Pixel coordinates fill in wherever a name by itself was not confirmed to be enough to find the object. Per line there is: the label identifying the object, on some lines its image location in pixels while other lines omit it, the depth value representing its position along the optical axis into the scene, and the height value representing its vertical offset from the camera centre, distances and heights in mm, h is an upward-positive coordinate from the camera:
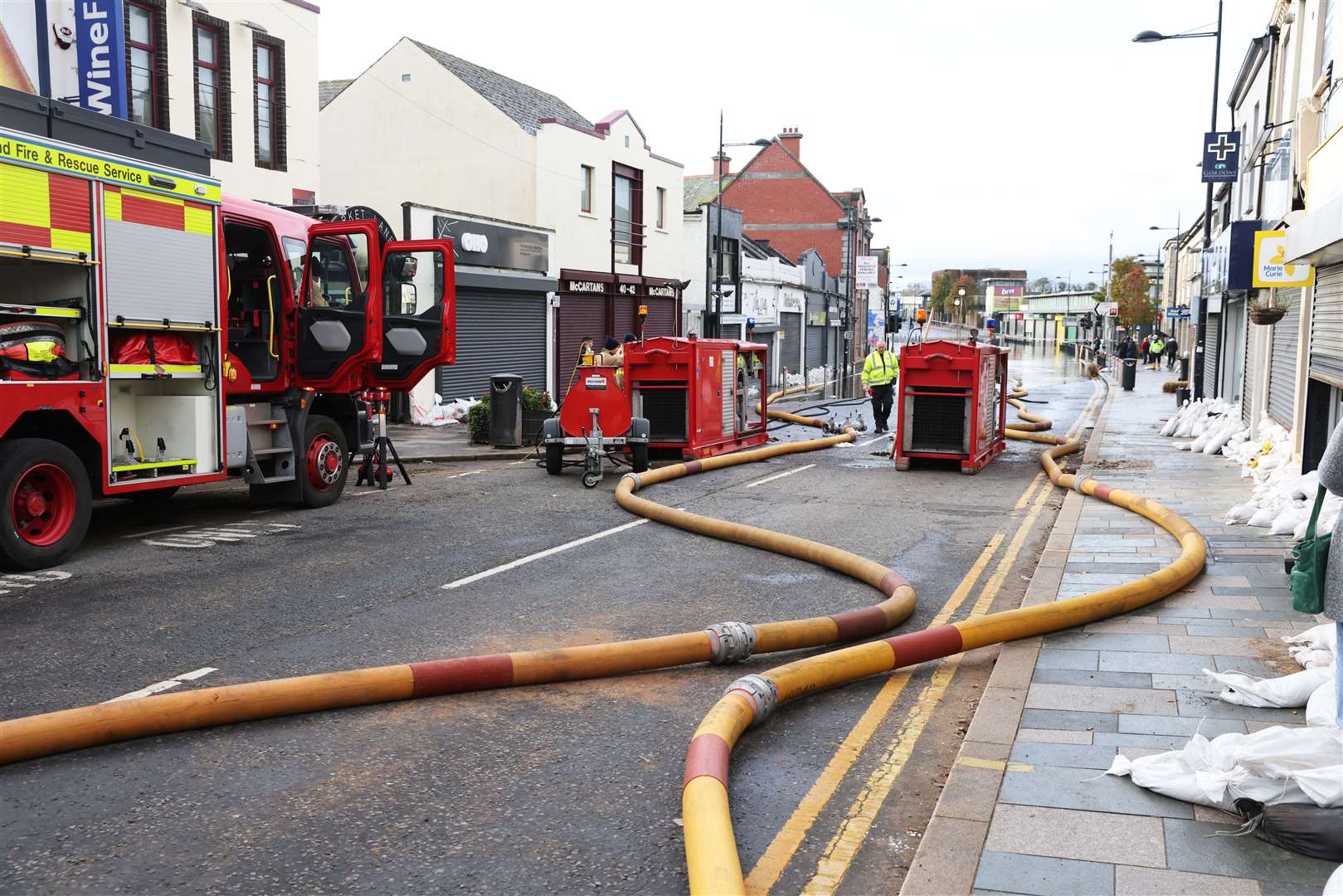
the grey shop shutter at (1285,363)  16297 -95
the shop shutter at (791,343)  51156 +408
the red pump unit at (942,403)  16969 -727
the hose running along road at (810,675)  3916 -1637
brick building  65000 +8074
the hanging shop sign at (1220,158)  24734 +4221
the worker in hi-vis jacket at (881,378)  22422 -492
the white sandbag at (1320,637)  6312 -1535
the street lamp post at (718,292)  35344 +1822
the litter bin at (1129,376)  39062 -672
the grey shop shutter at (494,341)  26062 +197
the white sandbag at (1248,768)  4227 -1570
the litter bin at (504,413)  19766 -1076
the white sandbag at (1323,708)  5031 -1543
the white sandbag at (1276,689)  5609 -1636
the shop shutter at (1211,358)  29000 -37
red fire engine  9203 +152
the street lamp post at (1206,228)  25594 +3138
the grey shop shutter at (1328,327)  12227 +351
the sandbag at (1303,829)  4020 -1654
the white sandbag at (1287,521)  10461 -1468
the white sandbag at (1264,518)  11062 -1523
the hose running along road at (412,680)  5207 -1684
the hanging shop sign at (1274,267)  14164 +1119
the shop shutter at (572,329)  30609 +590
